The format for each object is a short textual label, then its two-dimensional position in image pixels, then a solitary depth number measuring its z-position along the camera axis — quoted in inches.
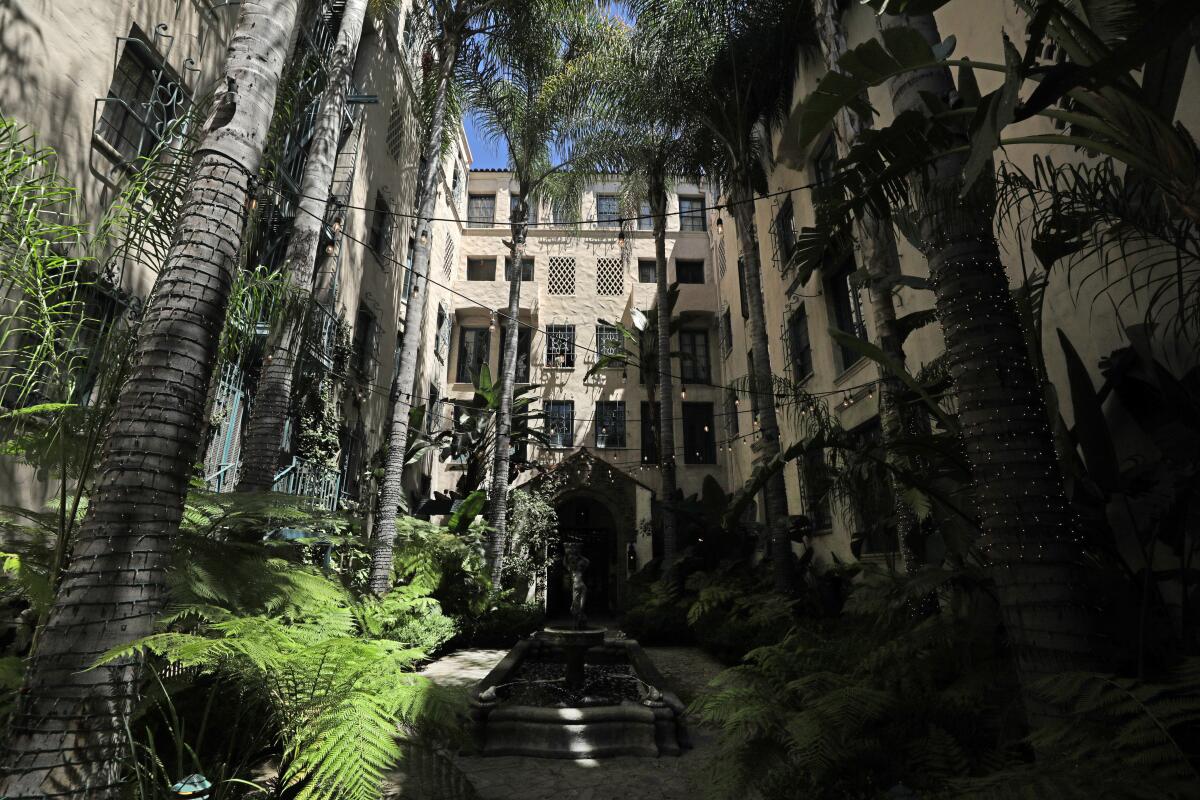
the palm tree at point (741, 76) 444.1
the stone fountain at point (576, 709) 213.3
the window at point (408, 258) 607.9
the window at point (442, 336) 801.6
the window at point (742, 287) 694.5
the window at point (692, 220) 956.6
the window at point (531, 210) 900.8
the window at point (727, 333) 797.3
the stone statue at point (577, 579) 372.2
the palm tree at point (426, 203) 364.8
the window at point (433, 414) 731.8
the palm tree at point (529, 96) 484.1
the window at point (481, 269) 933.8
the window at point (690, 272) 931.8
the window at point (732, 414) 754.2
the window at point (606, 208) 967.0
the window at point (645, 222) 906.1
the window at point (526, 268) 928.3
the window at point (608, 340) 854.5
